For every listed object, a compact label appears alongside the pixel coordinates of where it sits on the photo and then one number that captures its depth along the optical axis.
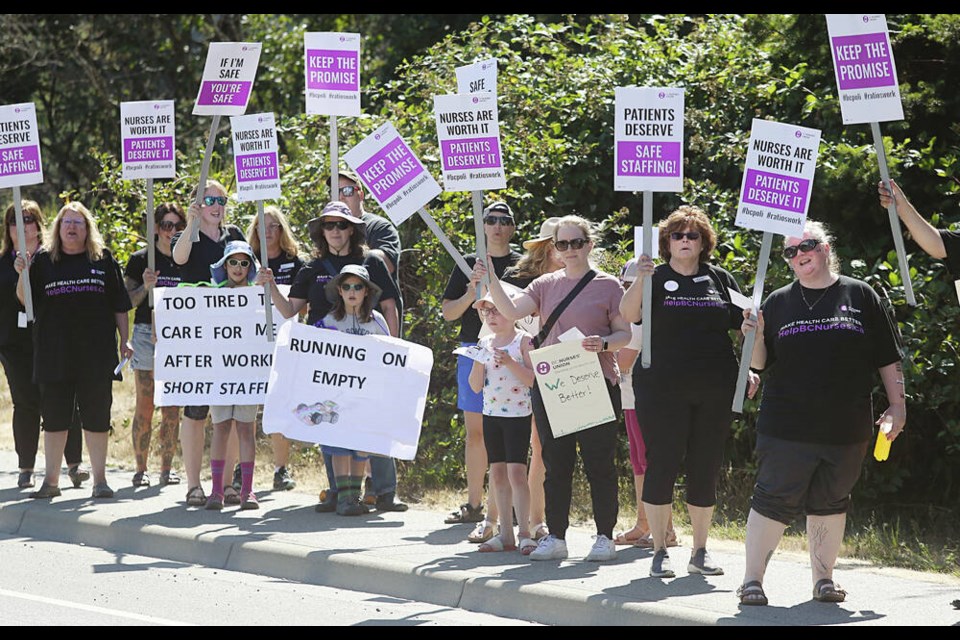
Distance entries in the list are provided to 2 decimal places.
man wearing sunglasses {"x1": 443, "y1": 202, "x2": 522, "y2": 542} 18.14
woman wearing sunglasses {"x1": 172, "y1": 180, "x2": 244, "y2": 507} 20.31
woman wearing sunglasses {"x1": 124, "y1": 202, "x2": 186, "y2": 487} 21.55
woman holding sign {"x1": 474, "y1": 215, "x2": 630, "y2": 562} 16.17
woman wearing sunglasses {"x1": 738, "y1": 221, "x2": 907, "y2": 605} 13.83
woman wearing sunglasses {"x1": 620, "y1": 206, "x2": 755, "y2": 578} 15.16
